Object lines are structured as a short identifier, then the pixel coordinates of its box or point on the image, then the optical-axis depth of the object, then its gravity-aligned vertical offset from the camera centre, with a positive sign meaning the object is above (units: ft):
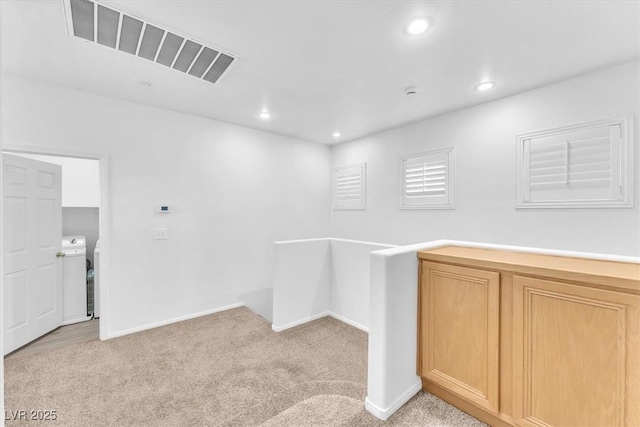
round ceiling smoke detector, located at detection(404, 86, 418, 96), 9.13 +4.12
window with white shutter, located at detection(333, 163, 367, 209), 14.84 +1.41
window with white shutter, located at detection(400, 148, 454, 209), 11.27 +1.38
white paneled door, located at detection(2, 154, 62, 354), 8.84 -1.34
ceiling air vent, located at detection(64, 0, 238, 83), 5.87 +4.18
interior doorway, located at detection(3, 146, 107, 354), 9.61 -0.75
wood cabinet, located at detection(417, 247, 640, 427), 4.22 -2.27
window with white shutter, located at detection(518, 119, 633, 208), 7.63 +1.38
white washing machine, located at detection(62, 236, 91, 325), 11.14 -3.07
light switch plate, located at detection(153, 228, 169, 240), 10.67 -0.87
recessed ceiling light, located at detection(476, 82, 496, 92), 8.73 +4.09
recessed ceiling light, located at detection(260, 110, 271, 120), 11.27 +4.08
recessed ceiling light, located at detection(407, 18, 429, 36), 6.04 +4.20
